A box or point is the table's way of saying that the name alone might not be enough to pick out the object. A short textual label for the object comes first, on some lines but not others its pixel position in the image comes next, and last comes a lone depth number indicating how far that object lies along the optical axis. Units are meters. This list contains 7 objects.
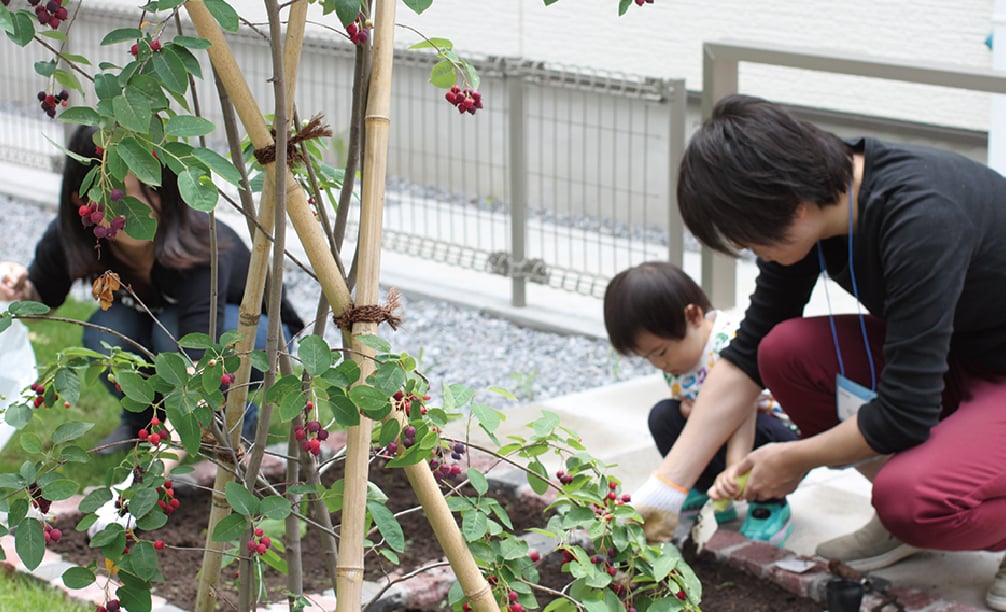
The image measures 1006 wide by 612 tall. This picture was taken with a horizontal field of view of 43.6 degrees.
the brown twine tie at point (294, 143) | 1.65
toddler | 3.01
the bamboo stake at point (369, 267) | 1.63
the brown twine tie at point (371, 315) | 1.63
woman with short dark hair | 2.42
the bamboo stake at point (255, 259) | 1.59
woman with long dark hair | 3.13
